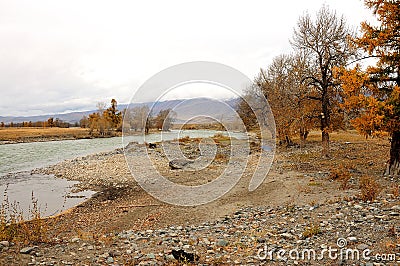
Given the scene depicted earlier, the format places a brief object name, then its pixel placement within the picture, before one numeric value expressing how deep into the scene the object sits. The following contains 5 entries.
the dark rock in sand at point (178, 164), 25.82
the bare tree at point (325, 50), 20.92
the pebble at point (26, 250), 7.65
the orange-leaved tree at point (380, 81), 13.09
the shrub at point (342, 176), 13.39
